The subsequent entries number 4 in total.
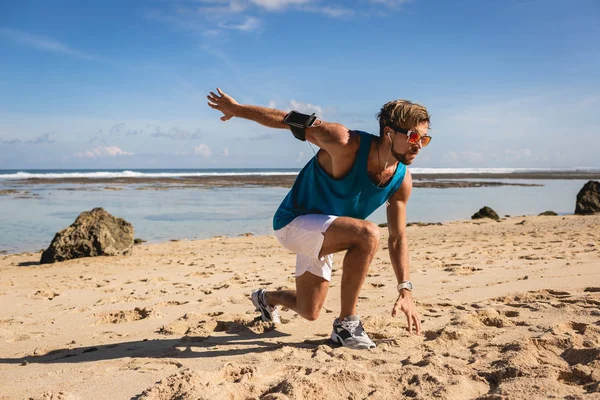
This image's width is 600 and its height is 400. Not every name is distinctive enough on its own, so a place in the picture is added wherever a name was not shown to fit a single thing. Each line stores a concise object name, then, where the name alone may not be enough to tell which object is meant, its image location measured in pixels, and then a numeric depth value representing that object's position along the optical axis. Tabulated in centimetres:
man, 330
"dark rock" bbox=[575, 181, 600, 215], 1412
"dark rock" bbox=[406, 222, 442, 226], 1231
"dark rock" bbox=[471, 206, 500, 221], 1310
